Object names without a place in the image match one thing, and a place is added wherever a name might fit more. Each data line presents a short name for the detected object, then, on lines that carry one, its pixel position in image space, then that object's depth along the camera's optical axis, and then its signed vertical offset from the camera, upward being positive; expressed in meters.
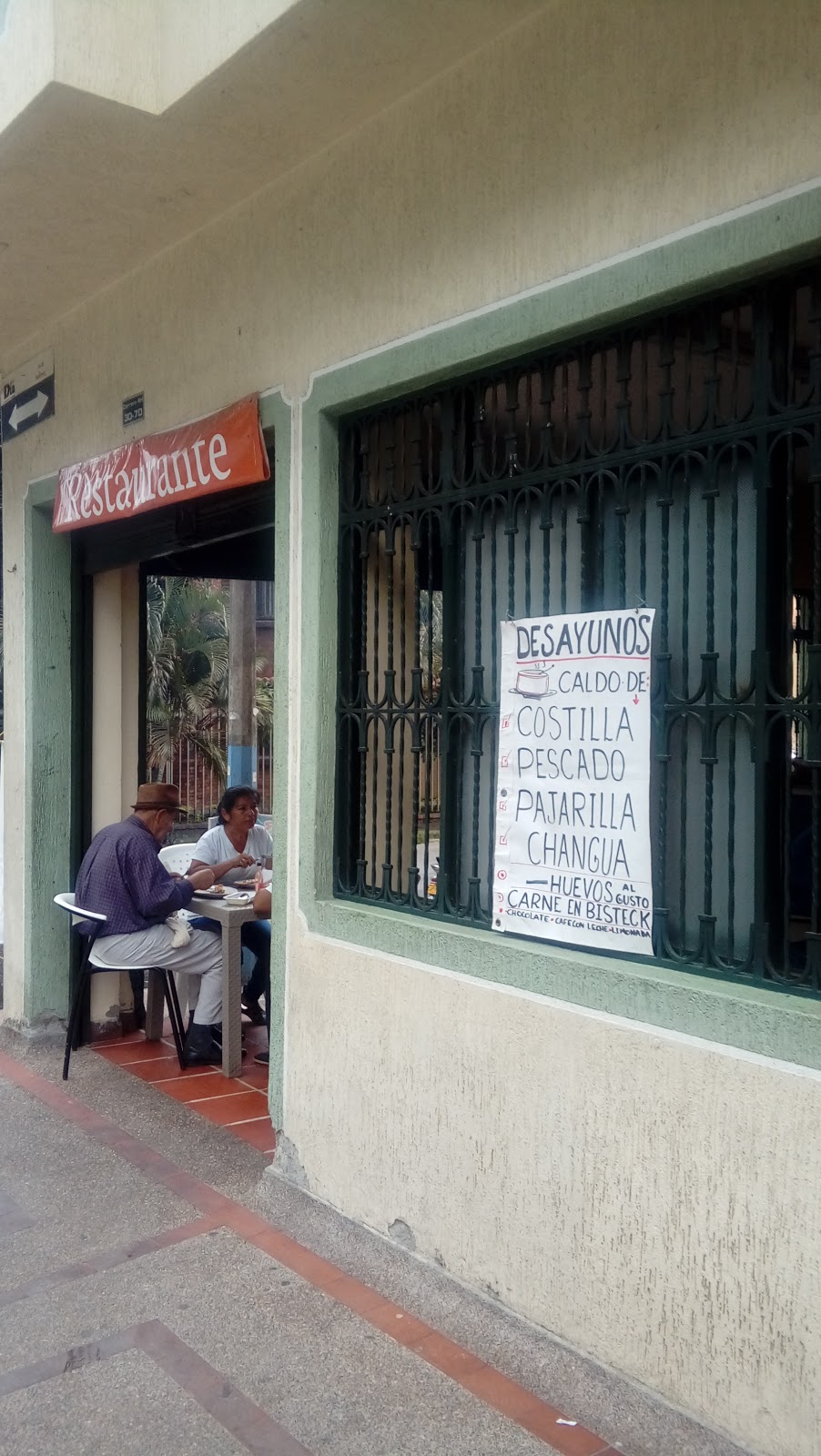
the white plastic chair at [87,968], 5.79 -1.24
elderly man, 5.80 -0.84
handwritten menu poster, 3.26 -0.17
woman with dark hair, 6.90 -0.80
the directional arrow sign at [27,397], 6.41 +1.83
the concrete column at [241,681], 15.35 +0.56
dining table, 6.00 -1.25
